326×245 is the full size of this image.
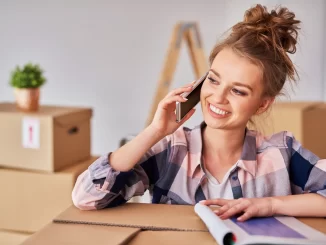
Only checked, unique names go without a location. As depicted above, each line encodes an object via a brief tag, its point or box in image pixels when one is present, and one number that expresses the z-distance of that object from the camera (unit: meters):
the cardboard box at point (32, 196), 2.27
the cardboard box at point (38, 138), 2.28
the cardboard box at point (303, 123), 2.26
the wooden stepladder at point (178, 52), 2.84
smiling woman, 1.18
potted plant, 2.41
